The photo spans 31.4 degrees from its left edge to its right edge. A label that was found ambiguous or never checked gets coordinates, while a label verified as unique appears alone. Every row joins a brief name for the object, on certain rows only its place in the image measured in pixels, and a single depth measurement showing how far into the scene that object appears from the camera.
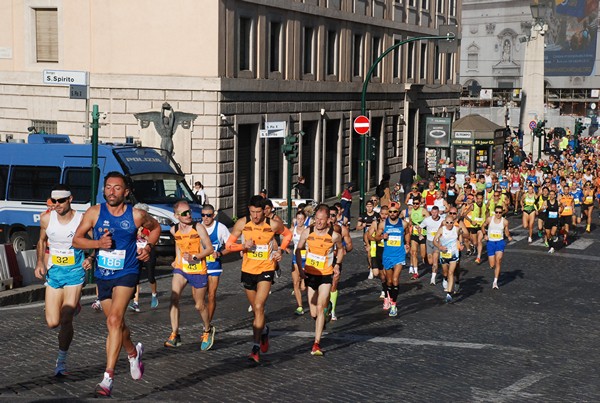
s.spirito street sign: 19.89
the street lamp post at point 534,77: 66.62
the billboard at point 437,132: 46.62
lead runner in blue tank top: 9.55
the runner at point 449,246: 18.97
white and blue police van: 22.47
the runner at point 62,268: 10.69
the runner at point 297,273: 16.38
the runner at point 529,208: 29.94
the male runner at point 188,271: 12.68
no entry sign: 33.25
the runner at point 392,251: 16.72
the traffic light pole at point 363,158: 32.75
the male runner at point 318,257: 12.91
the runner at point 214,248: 13.12
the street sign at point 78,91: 20.17
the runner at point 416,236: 22.23
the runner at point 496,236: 21.42
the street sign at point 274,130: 30.02
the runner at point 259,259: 12.02
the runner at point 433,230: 20.77
